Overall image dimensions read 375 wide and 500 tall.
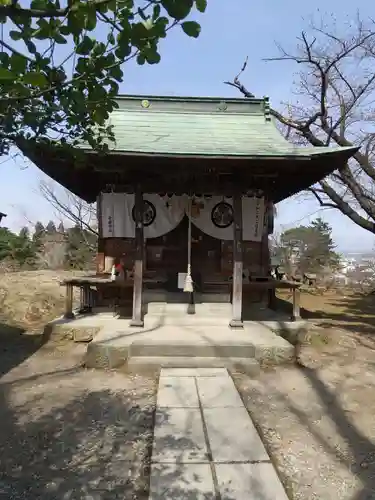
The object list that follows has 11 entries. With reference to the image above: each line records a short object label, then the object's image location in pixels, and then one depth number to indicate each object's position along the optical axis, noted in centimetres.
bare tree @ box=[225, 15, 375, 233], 1031
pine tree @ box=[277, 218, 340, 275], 2466
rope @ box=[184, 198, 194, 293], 761
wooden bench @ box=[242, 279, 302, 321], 834
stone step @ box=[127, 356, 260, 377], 609
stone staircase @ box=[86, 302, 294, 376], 616
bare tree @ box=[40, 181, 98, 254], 2409
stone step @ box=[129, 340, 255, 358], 629
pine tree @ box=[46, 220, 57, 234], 3194
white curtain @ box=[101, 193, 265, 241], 862
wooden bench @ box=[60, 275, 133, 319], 811
